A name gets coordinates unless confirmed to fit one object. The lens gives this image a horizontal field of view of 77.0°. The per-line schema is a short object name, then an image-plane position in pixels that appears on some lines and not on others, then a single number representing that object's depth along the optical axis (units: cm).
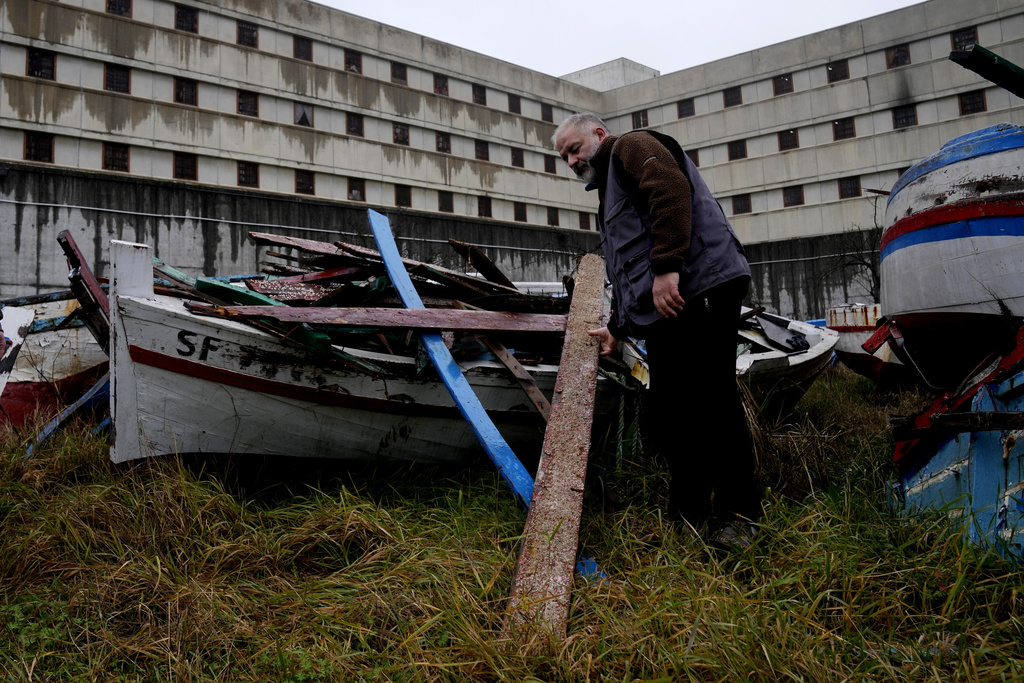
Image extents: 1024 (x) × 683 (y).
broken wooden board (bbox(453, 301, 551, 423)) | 398
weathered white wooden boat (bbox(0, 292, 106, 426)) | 496
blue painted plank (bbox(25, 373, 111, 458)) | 433
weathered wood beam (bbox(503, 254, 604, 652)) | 222
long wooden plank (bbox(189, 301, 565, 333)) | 367
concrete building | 2142
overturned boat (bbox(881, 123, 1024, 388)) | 313
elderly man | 275
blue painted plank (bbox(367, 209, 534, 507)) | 322
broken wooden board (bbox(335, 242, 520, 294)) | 486
